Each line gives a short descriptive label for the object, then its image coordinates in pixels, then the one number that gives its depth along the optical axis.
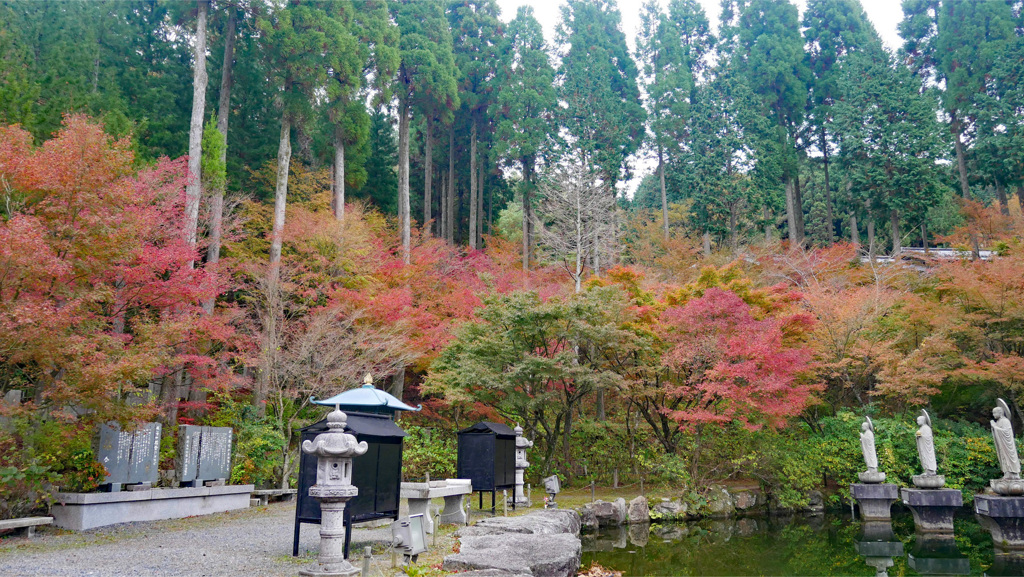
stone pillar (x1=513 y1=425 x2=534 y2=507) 10.88
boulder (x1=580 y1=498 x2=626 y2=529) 11.35
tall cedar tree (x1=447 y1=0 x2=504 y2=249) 25.33
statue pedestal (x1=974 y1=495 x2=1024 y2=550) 9.98
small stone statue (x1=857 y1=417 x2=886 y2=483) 12.27
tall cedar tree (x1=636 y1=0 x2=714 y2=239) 25.78
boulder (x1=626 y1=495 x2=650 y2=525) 12.03
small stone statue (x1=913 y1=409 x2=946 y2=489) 11.41
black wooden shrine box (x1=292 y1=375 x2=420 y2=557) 6.00
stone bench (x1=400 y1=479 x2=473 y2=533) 7.41
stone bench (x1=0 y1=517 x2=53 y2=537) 6.95
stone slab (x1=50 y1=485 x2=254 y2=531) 7.91
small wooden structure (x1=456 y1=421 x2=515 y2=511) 9.66
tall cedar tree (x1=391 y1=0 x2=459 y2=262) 20.77
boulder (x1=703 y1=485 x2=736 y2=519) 12.82
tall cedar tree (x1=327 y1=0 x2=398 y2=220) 17.16
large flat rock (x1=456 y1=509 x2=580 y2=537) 7.46
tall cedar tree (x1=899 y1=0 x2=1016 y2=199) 22.42
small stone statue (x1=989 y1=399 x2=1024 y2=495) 10.18
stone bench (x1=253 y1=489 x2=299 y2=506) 11.48
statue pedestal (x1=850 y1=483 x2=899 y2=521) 12.28
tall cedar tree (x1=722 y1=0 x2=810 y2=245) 26.02
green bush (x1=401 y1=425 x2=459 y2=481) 14.16
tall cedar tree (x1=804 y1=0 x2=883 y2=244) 26.98
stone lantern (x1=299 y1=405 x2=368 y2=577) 5.18
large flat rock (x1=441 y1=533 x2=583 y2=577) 5.61
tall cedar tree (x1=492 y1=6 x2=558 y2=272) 23.69
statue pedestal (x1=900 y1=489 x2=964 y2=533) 11.25
